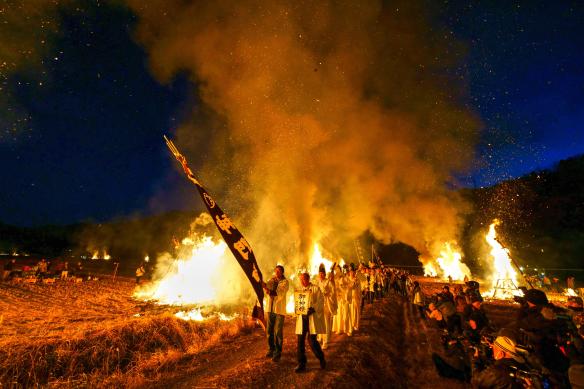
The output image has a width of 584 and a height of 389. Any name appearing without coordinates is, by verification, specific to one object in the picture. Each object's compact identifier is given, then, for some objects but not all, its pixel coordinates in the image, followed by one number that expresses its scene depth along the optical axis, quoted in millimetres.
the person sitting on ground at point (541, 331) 5246
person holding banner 6961
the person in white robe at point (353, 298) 10266
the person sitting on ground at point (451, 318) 8820
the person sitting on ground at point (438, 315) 8618
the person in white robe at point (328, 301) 8234
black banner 7309
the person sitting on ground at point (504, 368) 4750
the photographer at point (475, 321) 7202
